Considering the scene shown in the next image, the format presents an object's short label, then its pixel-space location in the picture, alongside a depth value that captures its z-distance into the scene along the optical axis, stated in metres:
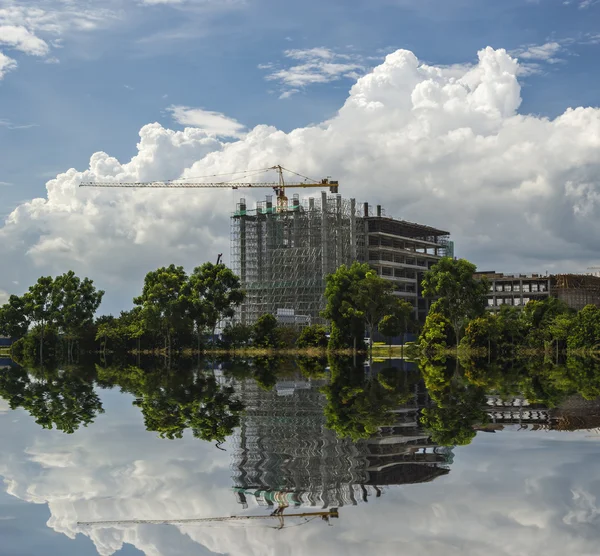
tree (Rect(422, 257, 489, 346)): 98.12
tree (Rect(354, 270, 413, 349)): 94.85
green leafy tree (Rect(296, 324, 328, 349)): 101.12
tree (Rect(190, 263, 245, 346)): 103.24
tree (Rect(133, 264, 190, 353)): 103.25
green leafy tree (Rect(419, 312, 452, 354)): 94.06
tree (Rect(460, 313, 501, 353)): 92.88
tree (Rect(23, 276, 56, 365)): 114.56
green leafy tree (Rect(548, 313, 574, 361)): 93.62
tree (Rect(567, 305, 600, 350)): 91.88
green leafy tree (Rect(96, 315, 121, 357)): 116.81
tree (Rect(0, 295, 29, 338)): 115.88
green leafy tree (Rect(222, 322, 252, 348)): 108.25
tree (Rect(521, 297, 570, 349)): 97.46
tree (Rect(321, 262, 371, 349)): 96.44
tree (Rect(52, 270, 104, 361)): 115.75
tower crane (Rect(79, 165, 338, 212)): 162.86
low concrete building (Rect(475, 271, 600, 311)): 160.62
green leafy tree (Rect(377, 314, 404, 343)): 94.75
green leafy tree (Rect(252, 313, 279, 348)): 104.54
